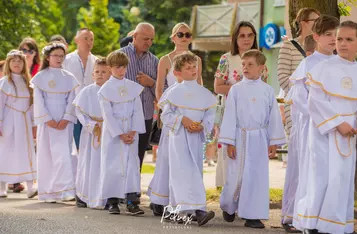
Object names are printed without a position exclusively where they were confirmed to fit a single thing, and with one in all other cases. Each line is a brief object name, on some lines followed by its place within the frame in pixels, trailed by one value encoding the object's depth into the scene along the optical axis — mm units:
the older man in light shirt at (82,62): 15172
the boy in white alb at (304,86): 10320
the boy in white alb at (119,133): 12836
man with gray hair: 14016
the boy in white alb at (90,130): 13531
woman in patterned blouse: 12633
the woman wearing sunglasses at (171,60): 13305
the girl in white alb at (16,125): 15359
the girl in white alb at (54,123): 14375
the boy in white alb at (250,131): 11734
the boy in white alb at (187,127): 11766
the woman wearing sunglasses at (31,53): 16516
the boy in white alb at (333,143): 9875
